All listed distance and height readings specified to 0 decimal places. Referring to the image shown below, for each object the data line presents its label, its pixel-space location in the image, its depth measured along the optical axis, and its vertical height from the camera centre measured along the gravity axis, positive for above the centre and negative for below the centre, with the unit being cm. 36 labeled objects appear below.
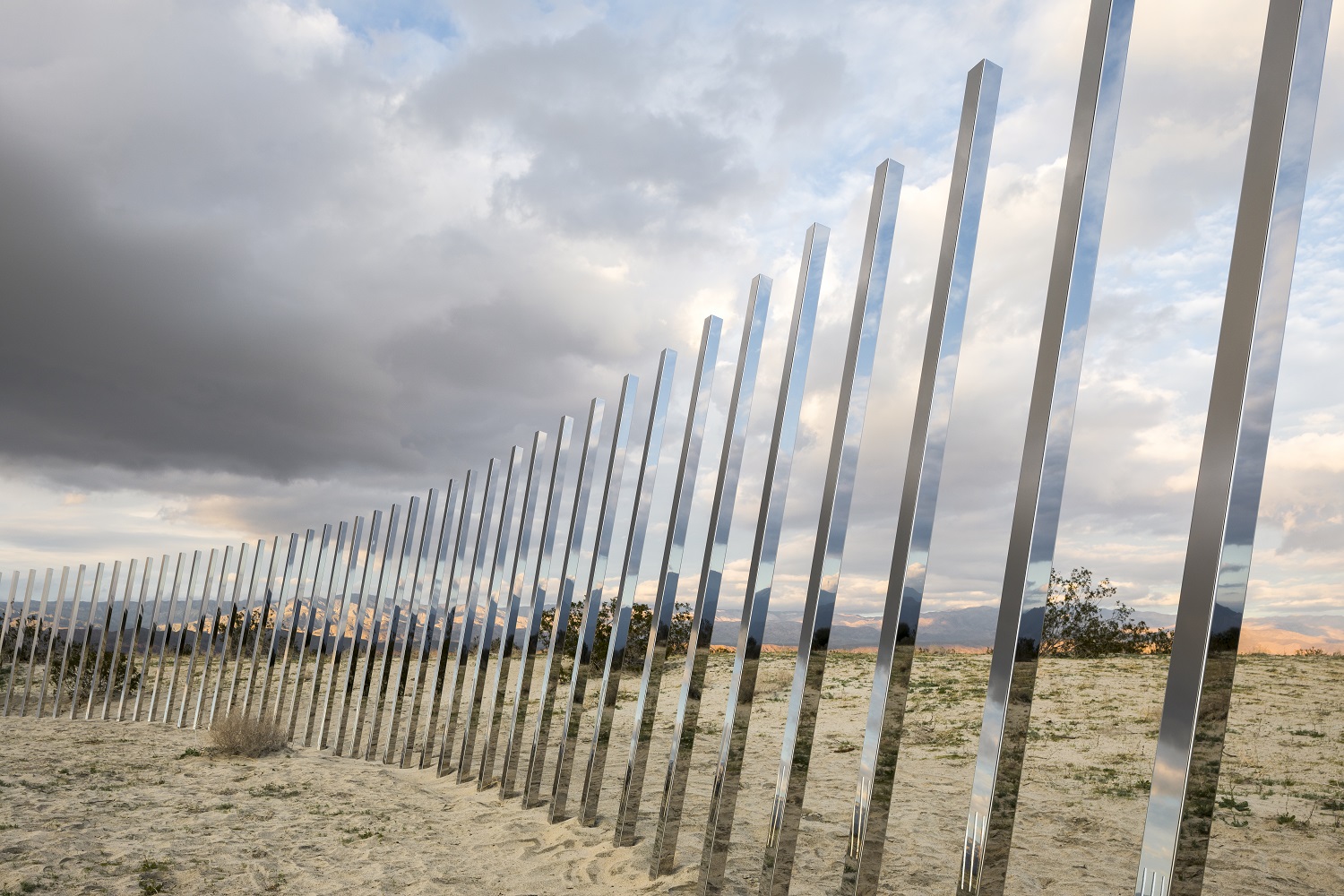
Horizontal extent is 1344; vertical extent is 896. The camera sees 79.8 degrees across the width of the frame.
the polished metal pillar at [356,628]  864 -207
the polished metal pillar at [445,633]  751 -170
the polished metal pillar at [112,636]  1200 -347
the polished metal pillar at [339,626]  891 -214
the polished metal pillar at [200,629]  1084 -296
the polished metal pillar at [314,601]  970 -201
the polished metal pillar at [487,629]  691 -147
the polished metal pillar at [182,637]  1112 -316
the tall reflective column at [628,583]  518 -65
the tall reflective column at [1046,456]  239 +28
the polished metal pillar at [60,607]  1262 -332
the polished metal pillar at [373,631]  852 -202
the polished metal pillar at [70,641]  1221 -367
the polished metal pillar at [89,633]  1204 -348
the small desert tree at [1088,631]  1391 -127
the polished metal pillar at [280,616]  1000 -236
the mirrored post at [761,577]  379 -35
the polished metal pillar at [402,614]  826 -173
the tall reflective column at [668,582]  471 -55
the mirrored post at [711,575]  426 -43
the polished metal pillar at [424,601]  802 -152
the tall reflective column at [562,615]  580 -107
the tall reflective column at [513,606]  654 -118
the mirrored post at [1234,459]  189 +29
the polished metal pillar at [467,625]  721 -154
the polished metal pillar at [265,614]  1018 -242
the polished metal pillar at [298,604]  978 -211
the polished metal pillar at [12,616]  1322 -367
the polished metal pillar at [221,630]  1067 -285
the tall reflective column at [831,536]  336 -9
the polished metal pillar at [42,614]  1287 -350
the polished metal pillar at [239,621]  1060 -267
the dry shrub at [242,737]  786 -302
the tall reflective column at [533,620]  620 -121
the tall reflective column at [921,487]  284 +16
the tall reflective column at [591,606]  546 -90
